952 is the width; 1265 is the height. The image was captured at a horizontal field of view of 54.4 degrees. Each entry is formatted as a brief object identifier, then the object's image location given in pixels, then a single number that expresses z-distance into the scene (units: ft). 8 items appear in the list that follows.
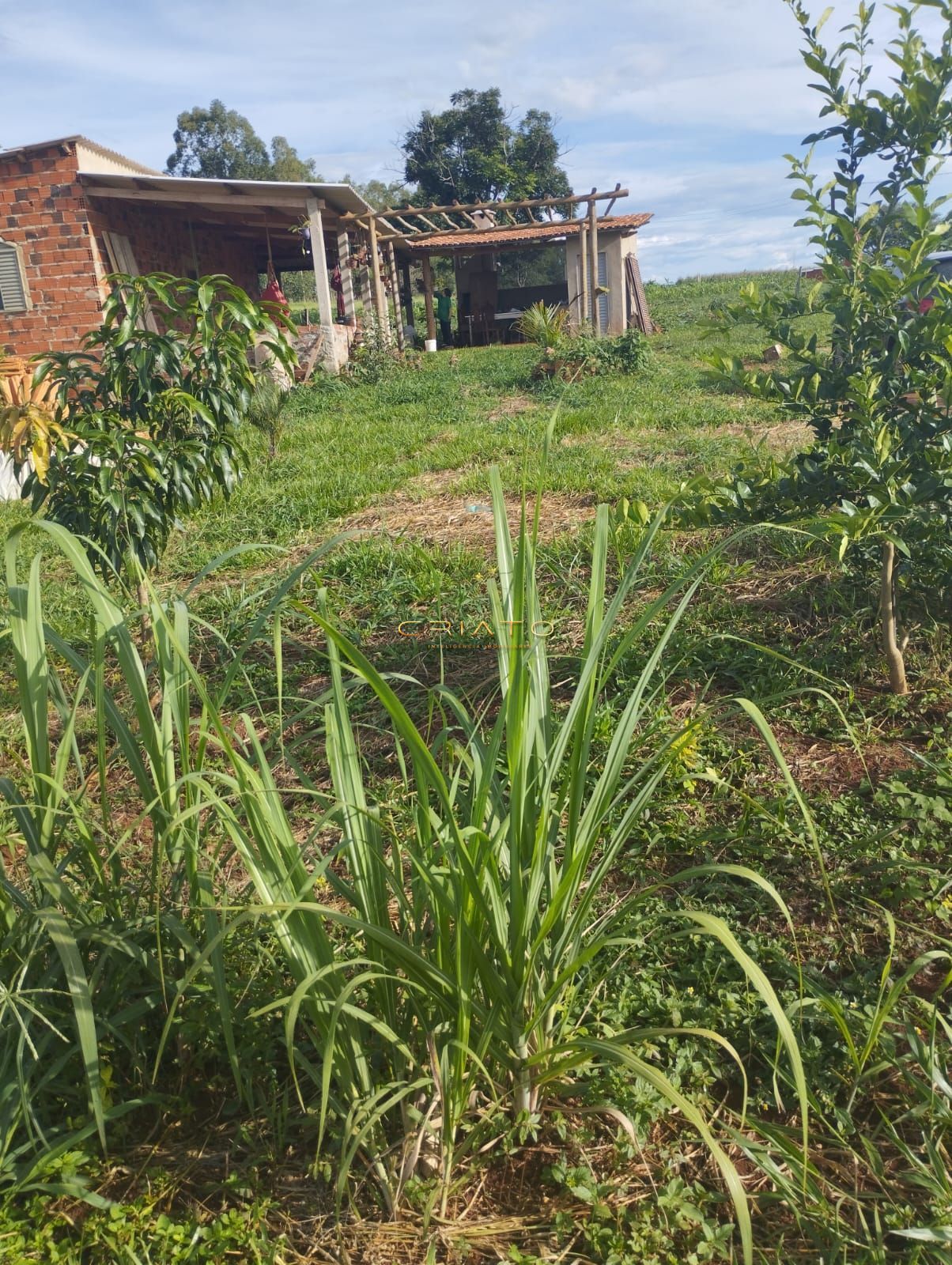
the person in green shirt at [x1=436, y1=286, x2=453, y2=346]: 70.85
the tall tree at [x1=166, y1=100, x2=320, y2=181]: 159.12
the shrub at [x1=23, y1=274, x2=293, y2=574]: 10.20
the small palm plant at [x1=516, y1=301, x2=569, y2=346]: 35.32
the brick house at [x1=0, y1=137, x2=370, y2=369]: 38.83
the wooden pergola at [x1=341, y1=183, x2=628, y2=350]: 49.44
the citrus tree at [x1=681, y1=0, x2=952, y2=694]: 8.16
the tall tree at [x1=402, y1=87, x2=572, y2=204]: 101.45
